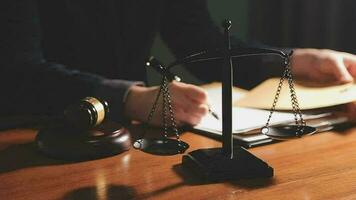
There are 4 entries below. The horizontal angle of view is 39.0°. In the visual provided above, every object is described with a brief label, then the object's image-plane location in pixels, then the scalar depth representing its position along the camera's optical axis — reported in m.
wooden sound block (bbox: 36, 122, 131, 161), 0.86
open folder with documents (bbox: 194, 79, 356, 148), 1.02
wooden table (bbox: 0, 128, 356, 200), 0.70
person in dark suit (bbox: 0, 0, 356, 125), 1.14
